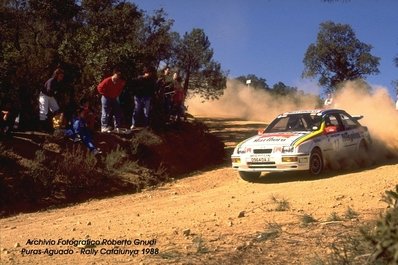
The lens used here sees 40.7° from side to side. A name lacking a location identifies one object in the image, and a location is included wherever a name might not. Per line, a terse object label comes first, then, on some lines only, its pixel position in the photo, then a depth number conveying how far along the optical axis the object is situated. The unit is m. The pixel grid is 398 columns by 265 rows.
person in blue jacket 12.14
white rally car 11.20
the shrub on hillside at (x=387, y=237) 3.52
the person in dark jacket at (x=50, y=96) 12.52
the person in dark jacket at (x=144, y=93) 14.21
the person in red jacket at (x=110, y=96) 13.28
